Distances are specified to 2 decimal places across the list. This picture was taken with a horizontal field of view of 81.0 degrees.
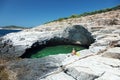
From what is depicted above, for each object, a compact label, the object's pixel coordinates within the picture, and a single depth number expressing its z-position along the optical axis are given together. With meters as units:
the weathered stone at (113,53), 7.01
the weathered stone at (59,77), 5.95
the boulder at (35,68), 6.69
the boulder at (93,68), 5.49
